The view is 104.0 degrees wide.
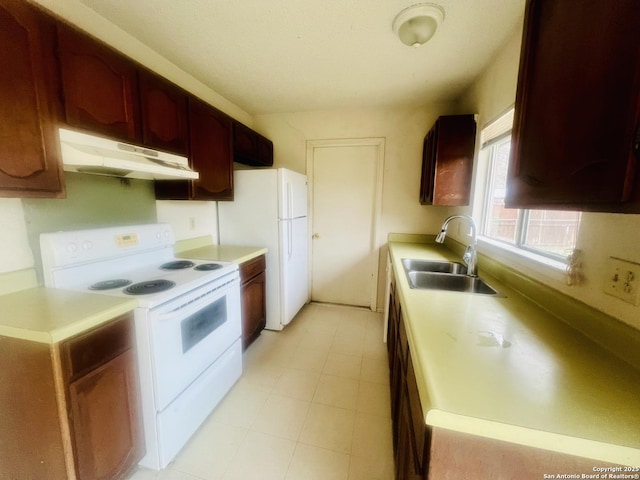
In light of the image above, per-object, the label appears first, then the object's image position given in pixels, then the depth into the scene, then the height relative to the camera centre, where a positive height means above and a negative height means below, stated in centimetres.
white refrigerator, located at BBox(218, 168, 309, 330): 248 -15
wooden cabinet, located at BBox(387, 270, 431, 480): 67 -72
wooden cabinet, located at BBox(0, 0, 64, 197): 93 +40
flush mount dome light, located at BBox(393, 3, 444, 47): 137 +109
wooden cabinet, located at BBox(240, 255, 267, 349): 222 -85
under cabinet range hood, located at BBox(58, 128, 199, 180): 110 +24
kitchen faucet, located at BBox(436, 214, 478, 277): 164 -27
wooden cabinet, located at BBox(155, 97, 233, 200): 188 +41
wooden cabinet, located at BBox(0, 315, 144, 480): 94 -80
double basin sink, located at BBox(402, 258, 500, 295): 156 -45
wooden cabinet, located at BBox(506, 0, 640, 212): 51 +26
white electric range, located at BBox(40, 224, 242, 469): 124 -58
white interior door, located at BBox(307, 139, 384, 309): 304 -8
